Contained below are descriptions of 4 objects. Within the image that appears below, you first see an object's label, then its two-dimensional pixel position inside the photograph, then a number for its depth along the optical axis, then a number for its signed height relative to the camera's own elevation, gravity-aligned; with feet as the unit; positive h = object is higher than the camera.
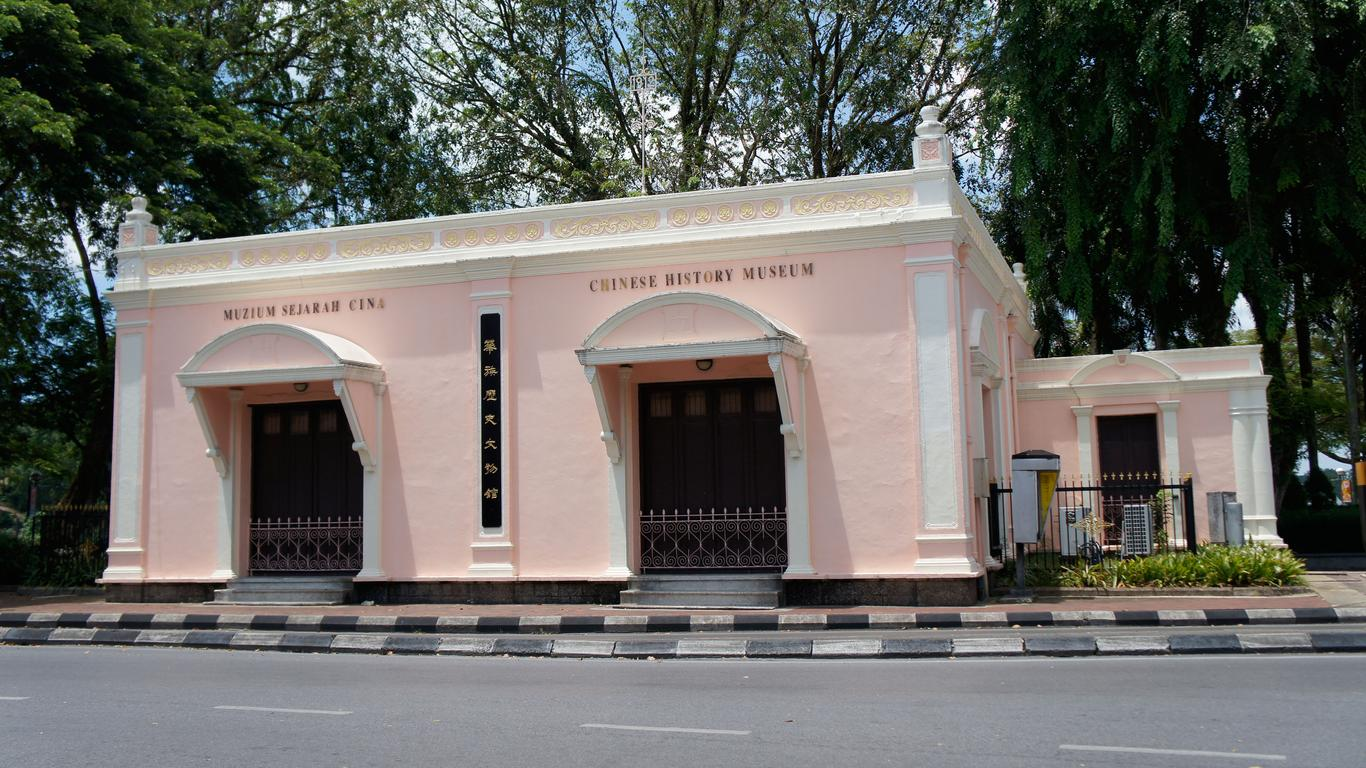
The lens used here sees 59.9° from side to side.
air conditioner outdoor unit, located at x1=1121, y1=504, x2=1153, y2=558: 52.49 -1.97
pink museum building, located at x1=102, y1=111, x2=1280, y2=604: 46.52 +4.29
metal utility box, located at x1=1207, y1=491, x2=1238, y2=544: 51.19 -1.18
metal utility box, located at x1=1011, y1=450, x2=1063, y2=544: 46.75 -0.13
